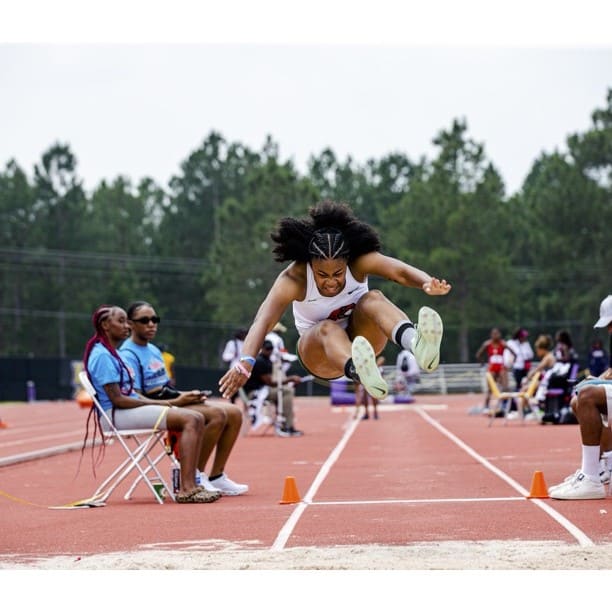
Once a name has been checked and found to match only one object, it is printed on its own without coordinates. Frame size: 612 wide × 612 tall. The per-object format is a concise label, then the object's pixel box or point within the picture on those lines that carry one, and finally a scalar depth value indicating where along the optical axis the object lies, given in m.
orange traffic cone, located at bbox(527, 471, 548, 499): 8.85
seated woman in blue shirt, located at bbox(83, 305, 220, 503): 9.39
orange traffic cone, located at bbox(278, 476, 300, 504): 9.11
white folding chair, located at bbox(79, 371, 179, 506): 9.37
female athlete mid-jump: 6.94
